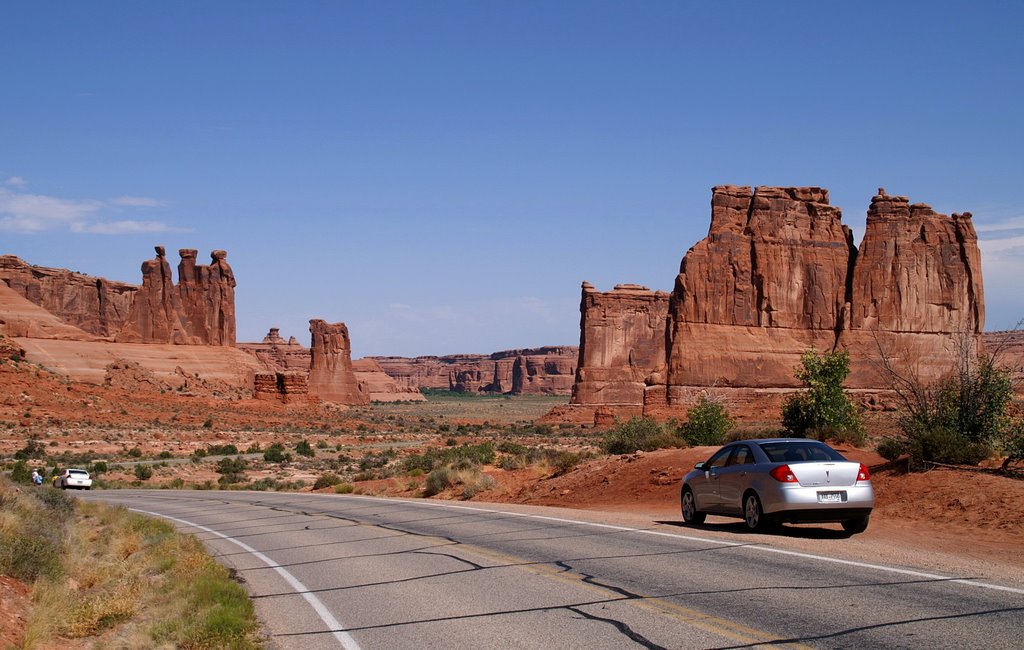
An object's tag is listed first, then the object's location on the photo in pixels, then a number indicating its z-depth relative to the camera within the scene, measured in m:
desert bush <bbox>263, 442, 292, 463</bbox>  46.66
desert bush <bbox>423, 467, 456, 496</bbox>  26.83
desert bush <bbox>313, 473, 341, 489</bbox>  32.59
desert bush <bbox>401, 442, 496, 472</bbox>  32.44
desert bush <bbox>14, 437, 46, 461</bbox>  43.19
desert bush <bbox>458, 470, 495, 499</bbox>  24.89
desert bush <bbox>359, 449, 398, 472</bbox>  40.03
